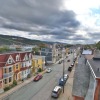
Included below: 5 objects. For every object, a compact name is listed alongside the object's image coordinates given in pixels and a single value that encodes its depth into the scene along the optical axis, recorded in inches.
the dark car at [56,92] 808.1
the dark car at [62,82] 1017.6
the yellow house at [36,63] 1392.7
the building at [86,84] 318.1
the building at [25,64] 1148.7
